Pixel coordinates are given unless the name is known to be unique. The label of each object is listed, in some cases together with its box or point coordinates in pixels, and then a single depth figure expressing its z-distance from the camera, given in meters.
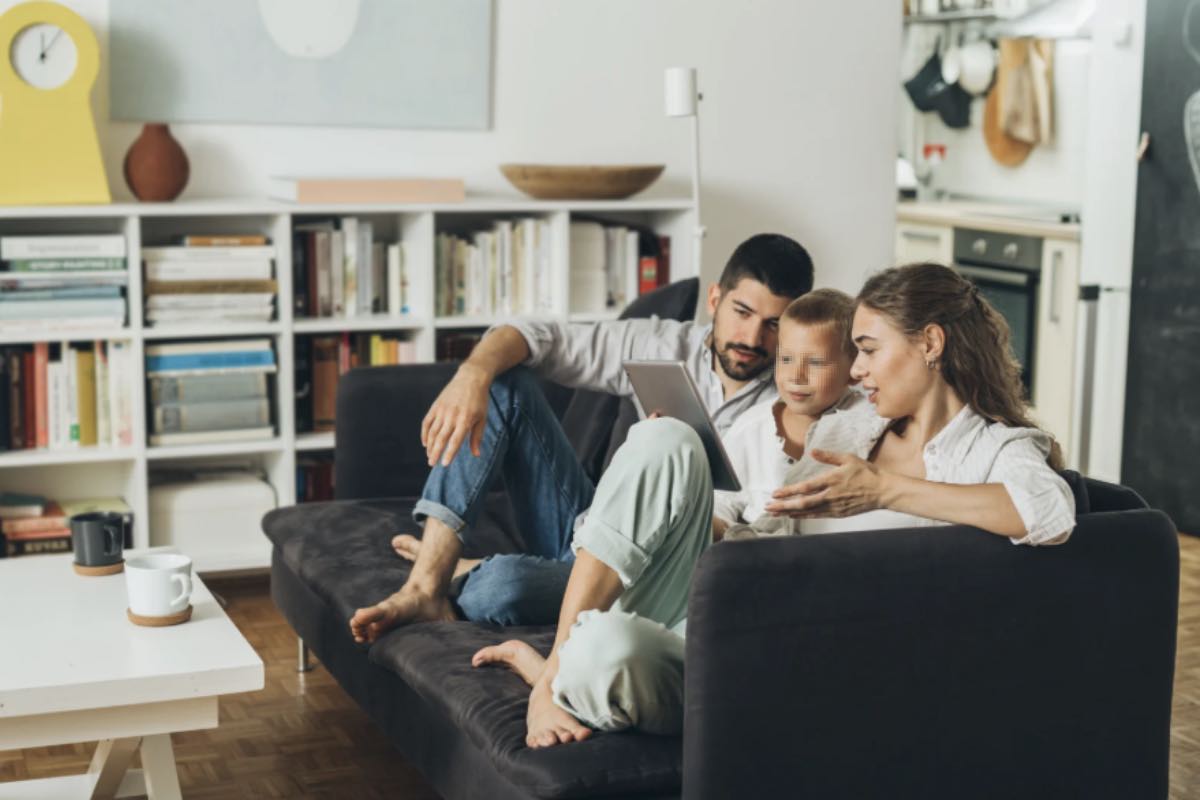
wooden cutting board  6.25
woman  1.95
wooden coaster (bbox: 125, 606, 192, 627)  2.27
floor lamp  3.97
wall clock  3.65
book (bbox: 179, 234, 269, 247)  3.83
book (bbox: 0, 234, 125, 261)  3.63
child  2.39
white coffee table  2.04
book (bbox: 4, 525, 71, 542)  3.74
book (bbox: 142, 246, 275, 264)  3.77
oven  5.50
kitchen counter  5.35
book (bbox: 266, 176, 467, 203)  3.85
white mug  2.26
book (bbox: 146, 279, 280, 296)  3.78
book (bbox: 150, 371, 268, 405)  3.80
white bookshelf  3.72
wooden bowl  4.04
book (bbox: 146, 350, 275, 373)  3.79
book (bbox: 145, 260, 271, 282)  3.78
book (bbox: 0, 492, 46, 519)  3.79
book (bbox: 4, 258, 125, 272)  3.65
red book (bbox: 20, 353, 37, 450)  3.72
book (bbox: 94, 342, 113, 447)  3.78
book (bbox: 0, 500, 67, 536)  3.74
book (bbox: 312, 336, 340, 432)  4.01
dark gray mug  2.56
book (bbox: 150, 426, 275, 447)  3.81
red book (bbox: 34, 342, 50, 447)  3.72
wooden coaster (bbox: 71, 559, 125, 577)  2.56
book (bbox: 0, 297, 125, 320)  3.64
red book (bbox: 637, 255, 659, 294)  4.29
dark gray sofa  1.84
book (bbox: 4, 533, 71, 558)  3.73
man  2.54
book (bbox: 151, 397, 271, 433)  3.81
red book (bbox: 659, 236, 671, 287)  4.33
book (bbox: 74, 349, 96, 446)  3.76
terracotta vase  3.80
